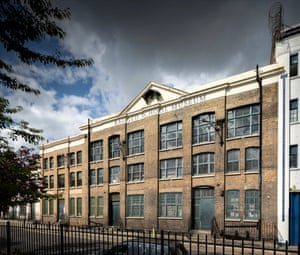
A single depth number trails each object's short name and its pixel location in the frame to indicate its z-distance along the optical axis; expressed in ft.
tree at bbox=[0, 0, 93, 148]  17.43
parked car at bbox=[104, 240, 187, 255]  32.40
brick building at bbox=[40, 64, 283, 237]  75.20
